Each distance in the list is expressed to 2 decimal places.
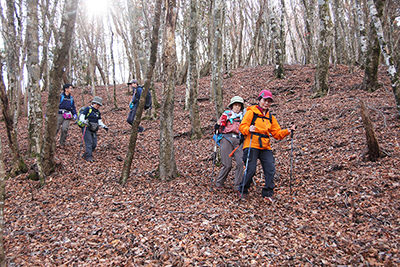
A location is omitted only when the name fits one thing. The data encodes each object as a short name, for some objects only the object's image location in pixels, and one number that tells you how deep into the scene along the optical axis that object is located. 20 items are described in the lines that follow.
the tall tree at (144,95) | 5.79
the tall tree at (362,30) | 11.58
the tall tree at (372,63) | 9.23
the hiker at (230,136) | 5.44
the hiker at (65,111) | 8.43
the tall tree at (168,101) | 5.77
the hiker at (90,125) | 7.91
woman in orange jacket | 4.92
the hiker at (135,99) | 8.37
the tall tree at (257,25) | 18.44
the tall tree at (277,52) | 14.52
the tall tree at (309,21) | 14.10
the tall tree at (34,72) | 6.30
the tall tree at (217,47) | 7.81
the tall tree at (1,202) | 2.46
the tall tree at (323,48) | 10.44
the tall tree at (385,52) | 6.32
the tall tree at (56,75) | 5.87
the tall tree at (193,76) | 7.93
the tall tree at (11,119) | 6.04
